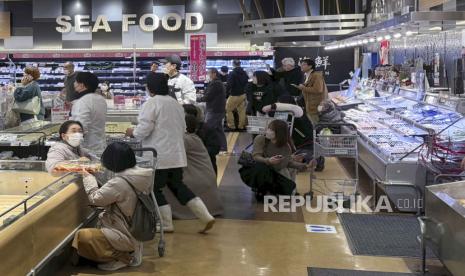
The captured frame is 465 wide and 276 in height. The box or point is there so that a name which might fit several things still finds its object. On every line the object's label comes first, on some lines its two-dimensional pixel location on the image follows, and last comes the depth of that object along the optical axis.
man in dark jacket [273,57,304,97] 9.39
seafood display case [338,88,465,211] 6.02
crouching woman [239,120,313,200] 6.60
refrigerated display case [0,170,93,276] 3.38
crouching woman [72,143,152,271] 4.32
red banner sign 11.92
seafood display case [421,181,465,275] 3.65
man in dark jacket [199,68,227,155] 9.77
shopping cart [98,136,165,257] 4.77
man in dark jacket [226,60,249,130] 13.27
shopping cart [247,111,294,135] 7.96
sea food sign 17.45
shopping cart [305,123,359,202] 6.70
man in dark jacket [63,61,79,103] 8.16
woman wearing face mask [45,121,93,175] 4.67
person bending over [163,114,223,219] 6.09
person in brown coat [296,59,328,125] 8.67
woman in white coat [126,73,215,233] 5.32
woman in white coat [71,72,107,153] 5.37
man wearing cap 8.09
